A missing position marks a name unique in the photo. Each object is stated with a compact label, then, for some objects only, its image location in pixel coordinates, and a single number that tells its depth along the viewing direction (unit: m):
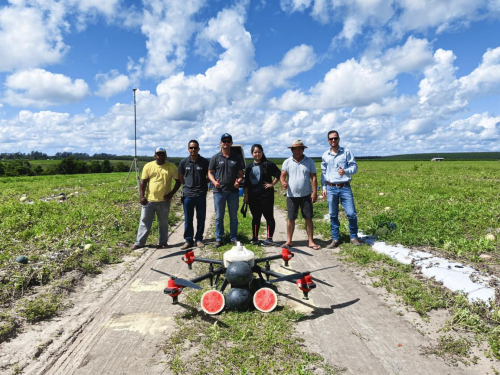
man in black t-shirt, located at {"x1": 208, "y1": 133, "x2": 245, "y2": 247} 8.17
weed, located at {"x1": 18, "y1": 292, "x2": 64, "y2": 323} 4.66
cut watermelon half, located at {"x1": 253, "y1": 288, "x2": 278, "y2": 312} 4.57
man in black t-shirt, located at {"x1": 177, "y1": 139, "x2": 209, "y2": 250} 8.41
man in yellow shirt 8.56
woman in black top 8.23
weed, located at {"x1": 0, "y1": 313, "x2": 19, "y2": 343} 4.15
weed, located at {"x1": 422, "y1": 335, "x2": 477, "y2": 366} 3.57
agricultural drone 4.51
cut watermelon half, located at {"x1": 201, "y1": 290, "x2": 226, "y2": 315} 4.51
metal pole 11.32
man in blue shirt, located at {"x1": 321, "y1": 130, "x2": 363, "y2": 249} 8.03
